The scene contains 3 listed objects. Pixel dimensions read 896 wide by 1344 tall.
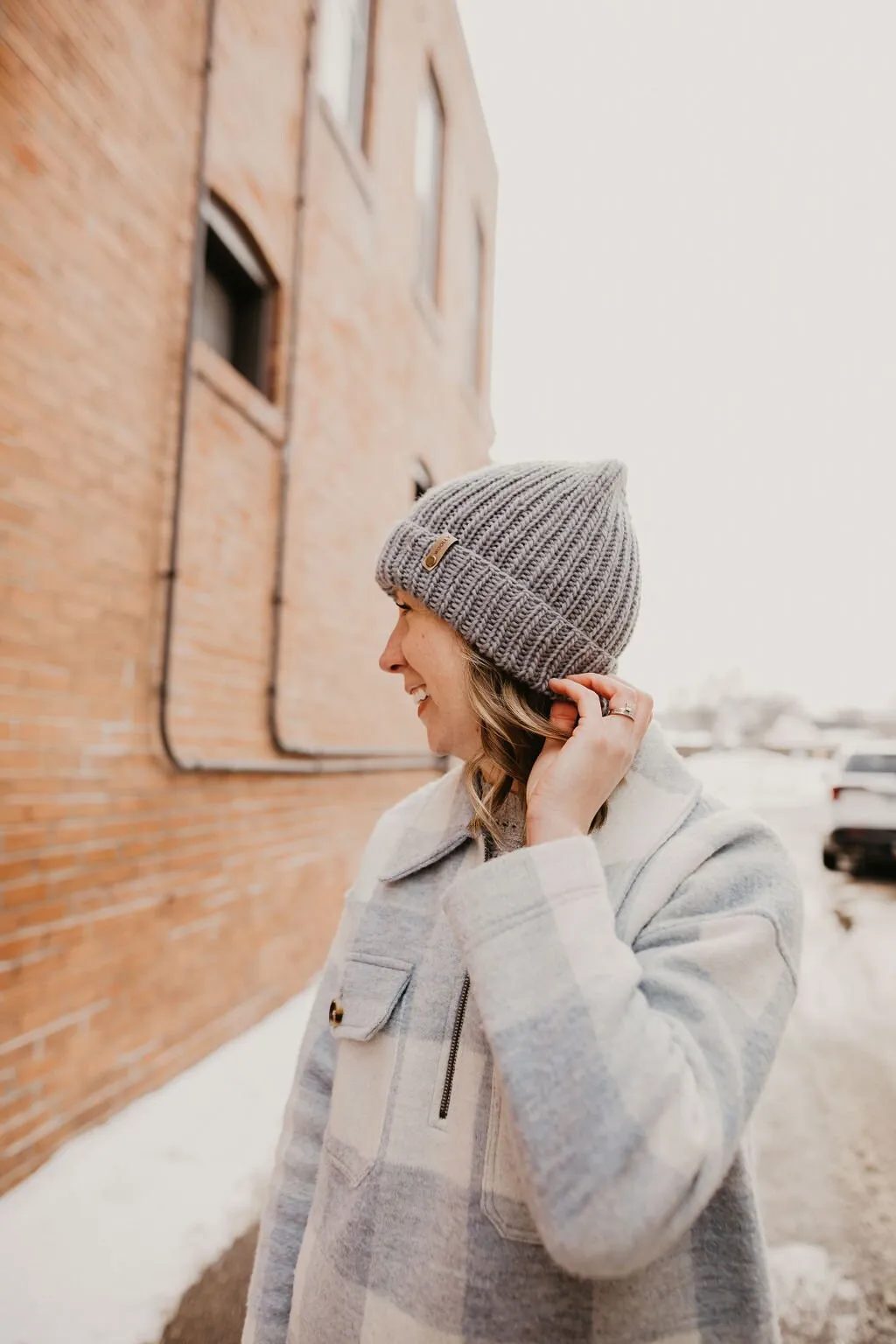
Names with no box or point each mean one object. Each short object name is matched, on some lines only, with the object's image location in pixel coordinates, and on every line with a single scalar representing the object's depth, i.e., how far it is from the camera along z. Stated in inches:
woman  35.6
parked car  399.2
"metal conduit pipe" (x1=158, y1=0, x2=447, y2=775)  142.9
